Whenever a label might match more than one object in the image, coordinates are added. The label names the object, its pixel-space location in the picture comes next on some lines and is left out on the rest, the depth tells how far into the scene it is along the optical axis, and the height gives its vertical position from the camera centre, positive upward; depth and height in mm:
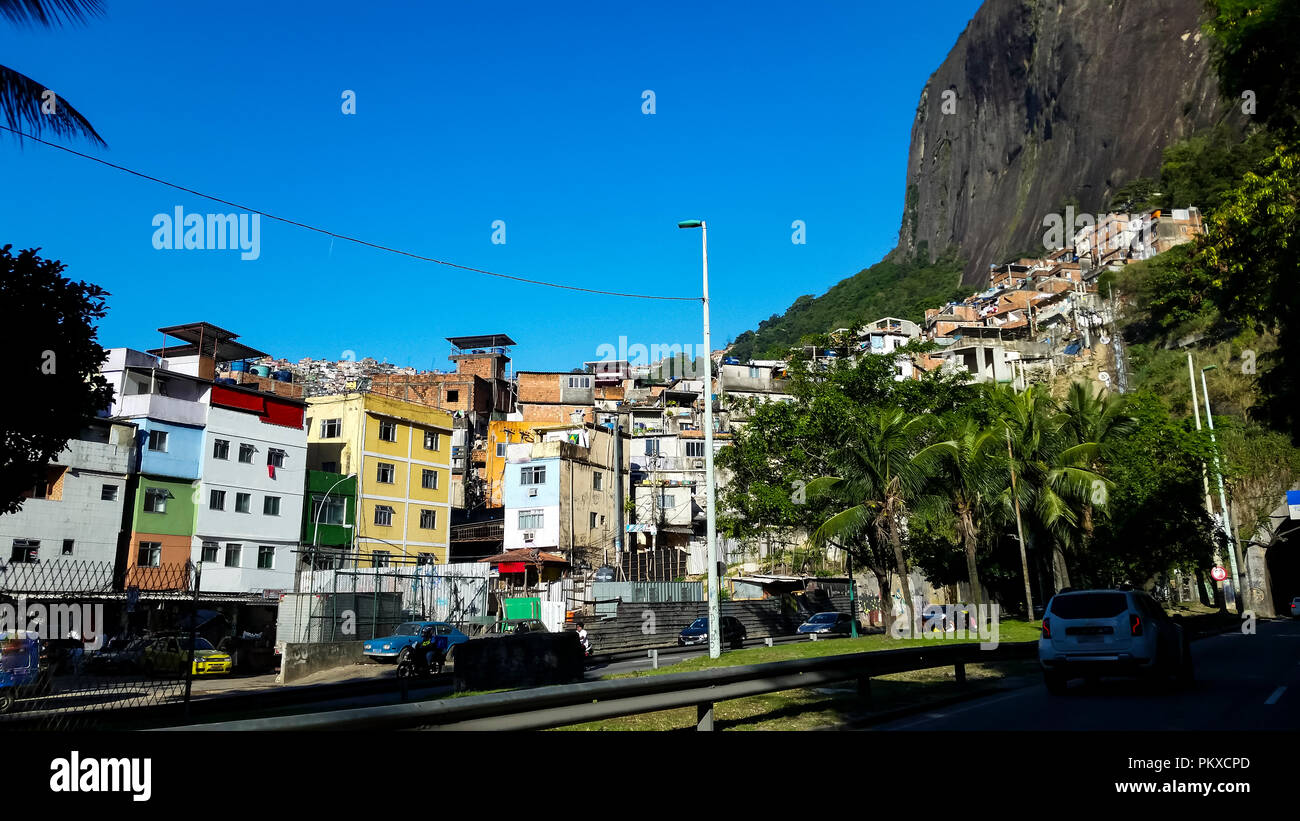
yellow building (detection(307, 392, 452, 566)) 53531 +7901
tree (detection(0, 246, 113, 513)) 14373 +3832
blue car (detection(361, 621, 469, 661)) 28875 -1543
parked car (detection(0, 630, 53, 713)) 11814 -933
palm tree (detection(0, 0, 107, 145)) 12250 +6826
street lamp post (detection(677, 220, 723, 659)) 21312 +1592
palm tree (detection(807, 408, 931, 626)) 28422 +3312
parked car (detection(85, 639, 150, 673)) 22906 -1646
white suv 13594 -860
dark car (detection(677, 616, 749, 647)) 36000 -1837
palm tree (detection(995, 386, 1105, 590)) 33531 +4419
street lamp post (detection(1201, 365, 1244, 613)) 41688 +1725
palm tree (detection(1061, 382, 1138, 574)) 36531 +6593
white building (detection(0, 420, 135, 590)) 36719 +3770
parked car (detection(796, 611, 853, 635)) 38469 -1634
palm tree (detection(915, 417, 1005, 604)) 30172 +3697
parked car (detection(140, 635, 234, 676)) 22906 -1704
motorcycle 25703 -2194
